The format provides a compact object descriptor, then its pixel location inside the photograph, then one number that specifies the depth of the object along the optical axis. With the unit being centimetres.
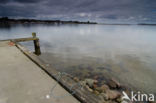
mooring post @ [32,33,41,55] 1020
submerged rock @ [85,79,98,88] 460
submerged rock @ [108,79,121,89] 471
